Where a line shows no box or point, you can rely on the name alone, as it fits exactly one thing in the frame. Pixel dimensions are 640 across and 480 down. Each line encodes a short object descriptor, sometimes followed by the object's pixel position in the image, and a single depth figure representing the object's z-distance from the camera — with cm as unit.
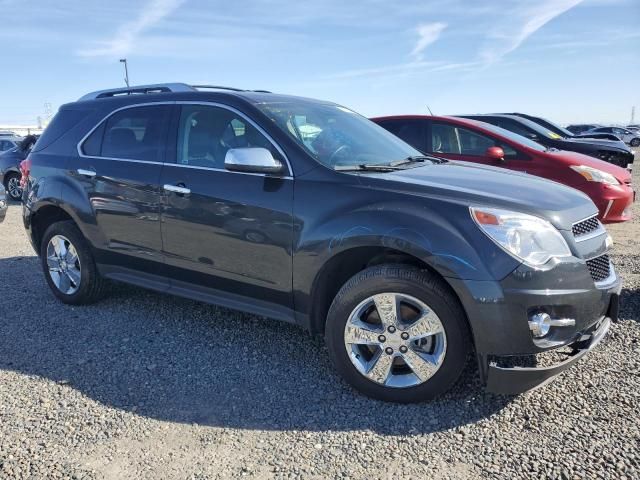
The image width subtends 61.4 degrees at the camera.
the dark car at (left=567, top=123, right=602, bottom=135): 3527
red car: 659
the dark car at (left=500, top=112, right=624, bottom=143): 1178
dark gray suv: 281
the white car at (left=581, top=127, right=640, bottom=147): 4125
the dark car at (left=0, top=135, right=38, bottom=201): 1273
